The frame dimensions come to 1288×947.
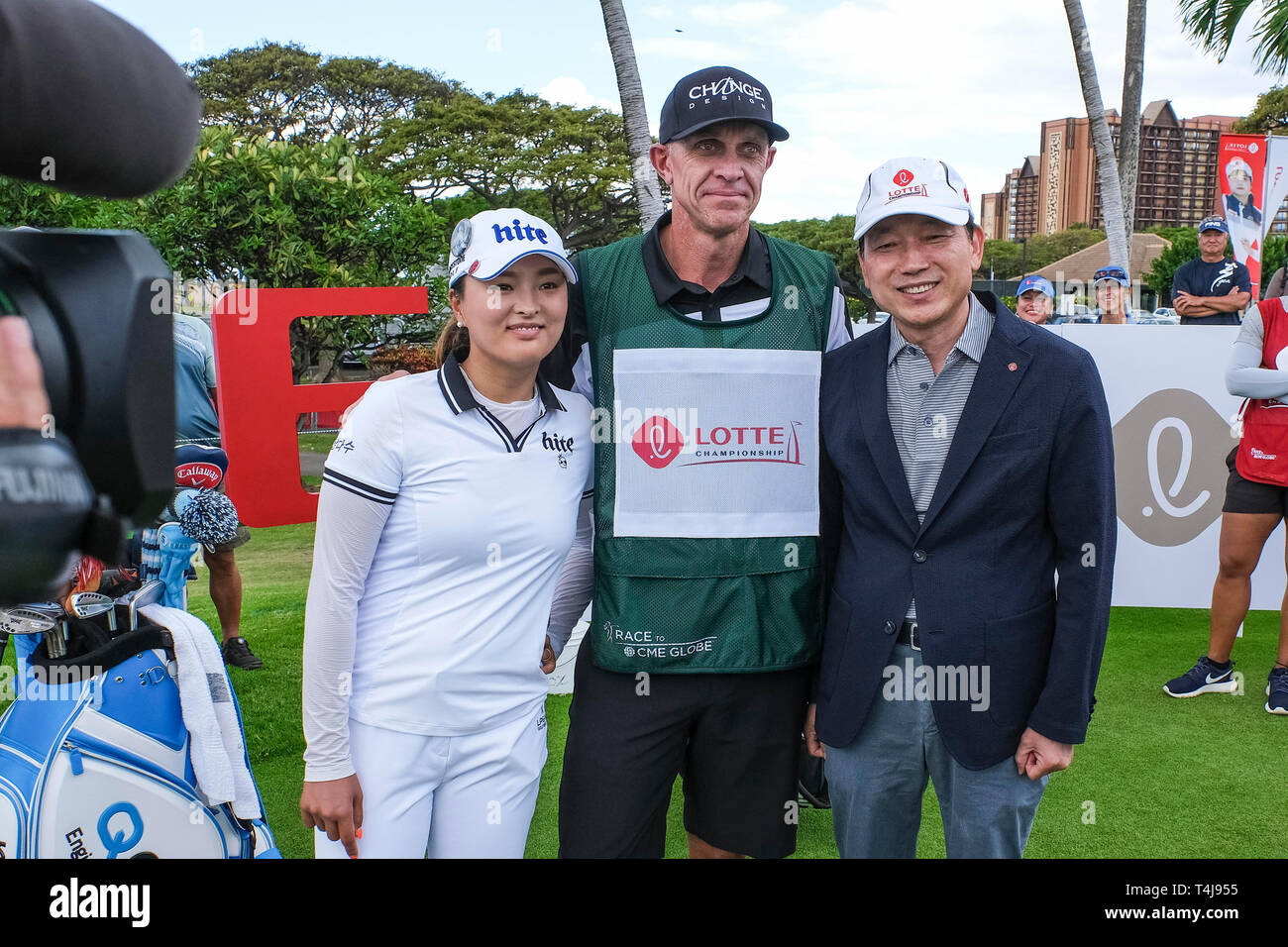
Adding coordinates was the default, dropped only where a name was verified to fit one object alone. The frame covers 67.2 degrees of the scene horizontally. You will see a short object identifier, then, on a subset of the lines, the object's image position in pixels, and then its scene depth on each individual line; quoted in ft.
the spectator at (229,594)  14.47
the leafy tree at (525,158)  68.90
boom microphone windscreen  1.54
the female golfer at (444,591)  6.26
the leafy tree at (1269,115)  93.76
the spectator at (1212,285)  23.57
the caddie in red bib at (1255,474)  13.39
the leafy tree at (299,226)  26.45
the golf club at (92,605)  7.72
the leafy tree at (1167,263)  119.85
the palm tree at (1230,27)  36.17
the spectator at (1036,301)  21.66
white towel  7.91
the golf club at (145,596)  7.99
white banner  17.62
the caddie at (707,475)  7.30
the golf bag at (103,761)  7.28
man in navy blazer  6.38
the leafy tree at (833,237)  98.89
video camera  1.54
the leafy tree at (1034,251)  170.60
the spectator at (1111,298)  23.12
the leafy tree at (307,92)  70.85
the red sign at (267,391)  19.54
